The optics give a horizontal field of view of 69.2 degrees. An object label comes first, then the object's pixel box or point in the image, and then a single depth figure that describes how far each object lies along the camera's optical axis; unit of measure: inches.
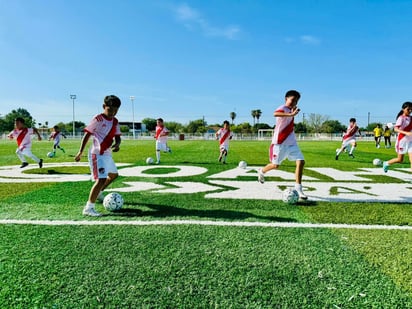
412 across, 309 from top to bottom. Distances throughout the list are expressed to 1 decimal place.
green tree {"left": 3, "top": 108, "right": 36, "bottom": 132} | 4091.0
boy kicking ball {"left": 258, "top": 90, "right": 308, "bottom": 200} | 249.0
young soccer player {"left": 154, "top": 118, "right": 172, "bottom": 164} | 571.2
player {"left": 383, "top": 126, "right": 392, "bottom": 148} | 1192.2
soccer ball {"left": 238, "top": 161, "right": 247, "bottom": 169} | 462.0
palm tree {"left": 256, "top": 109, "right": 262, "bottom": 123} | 5039.4
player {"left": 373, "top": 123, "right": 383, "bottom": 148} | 1190.4
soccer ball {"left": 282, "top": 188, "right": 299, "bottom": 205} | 229.0
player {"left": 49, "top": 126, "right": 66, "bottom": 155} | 816.0
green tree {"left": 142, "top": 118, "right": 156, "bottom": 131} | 4901.6
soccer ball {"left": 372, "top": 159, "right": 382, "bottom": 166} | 504.1
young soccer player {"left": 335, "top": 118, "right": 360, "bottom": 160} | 681.0
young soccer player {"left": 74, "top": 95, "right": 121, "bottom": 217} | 202.4
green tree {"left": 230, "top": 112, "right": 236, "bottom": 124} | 5167.3
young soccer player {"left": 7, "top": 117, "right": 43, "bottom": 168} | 459.0
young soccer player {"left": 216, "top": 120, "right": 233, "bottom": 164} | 564.1
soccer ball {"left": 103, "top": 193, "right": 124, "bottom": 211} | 202.8
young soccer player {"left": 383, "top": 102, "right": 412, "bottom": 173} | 301.9
